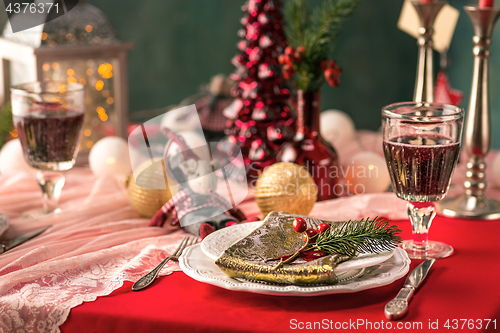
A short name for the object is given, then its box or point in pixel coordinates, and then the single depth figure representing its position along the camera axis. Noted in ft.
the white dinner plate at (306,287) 2.16
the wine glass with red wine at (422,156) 2.77
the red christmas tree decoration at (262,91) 4.48
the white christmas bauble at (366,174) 4.07
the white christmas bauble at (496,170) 4.23
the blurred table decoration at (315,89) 3.69
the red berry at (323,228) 2.56
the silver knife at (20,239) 2.99
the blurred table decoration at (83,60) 4.73
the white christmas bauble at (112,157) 4.42
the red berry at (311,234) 2.56
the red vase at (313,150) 3.86
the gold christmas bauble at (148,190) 3.37
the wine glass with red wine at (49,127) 3.59
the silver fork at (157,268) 2.43
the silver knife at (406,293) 2.11
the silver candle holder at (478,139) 3.57
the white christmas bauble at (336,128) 5.21
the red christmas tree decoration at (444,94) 5.43
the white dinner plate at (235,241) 2.26
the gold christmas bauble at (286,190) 3.33
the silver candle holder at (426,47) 3.68
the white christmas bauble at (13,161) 4.56
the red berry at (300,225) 2.56
